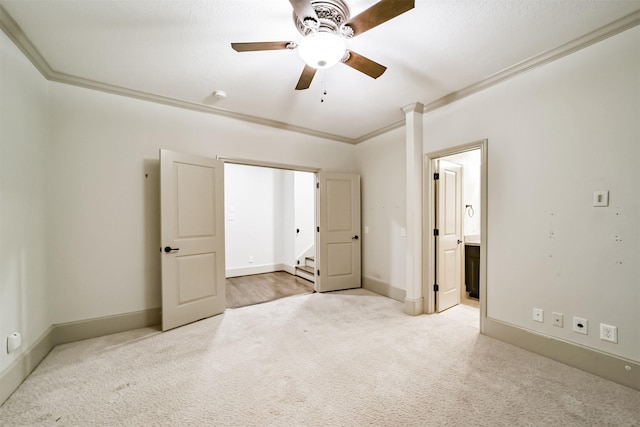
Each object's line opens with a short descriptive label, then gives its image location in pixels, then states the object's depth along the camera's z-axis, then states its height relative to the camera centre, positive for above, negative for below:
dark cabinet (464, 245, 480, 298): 3.99 -0.89
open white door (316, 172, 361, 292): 4.31 -0.35
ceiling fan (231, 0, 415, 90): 1.45 +1.13
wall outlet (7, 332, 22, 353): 1.84 -0.92
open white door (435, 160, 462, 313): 3.39 -0.31
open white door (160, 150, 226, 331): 2.88 -0.29
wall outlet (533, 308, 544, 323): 2.36 -0.95
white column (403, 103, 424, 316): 3.32 +0.05
